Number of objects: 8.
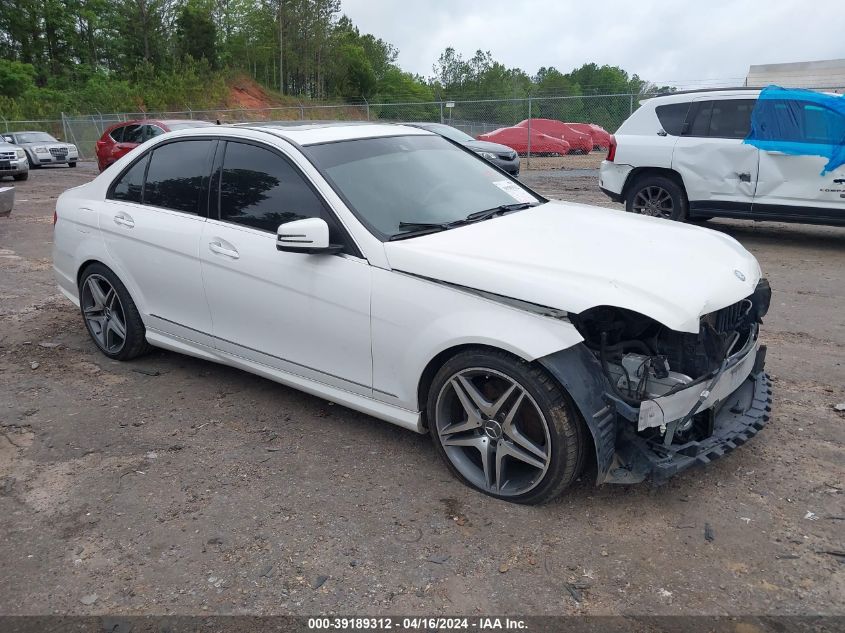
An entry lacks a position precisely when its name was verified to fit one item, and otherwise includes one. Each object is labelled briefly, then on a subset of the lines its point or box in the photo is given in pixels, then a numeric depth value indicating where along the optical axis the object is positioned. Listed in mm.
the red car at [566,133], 23188
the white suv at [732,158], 7918
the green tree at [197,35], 53406
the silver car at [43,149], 24500
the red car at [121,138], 16734
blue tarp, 7773
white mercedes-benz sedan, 2891
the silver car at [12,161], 19188
